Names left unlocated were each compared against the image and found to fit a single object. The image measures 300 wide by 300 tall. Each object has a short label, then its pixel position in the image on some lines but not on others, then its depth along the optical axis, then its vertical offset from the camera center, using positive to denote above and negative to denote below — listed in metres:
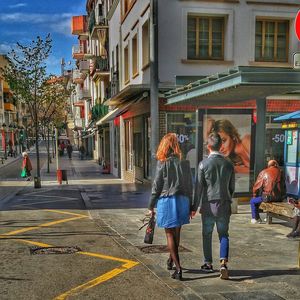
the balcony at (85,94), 46.13 +2.69
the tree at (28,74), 19.91 +2.14
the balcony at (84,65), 43.05 +5.37
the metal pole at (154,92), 10.38 +0.64
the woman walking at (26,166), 21.59 -2.32
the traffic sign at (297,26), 5.24 +1.10
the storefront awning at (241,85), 7.35 +0.59
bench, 8.11 -1.79
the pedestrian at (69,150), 43.50 -3.07
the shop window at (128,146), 21.08 -1.38
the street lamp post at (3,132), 57.76 -1.64
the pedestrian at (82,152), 43.86 -3.35
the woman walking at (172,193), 5.45 -0.94
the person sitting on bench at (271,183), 8.70 -1.33
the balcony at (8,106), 66.13 +2.10
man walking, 5.47 -0.94
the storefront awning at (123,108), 16.80 +0.48
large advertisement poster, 10.48 -0.47
